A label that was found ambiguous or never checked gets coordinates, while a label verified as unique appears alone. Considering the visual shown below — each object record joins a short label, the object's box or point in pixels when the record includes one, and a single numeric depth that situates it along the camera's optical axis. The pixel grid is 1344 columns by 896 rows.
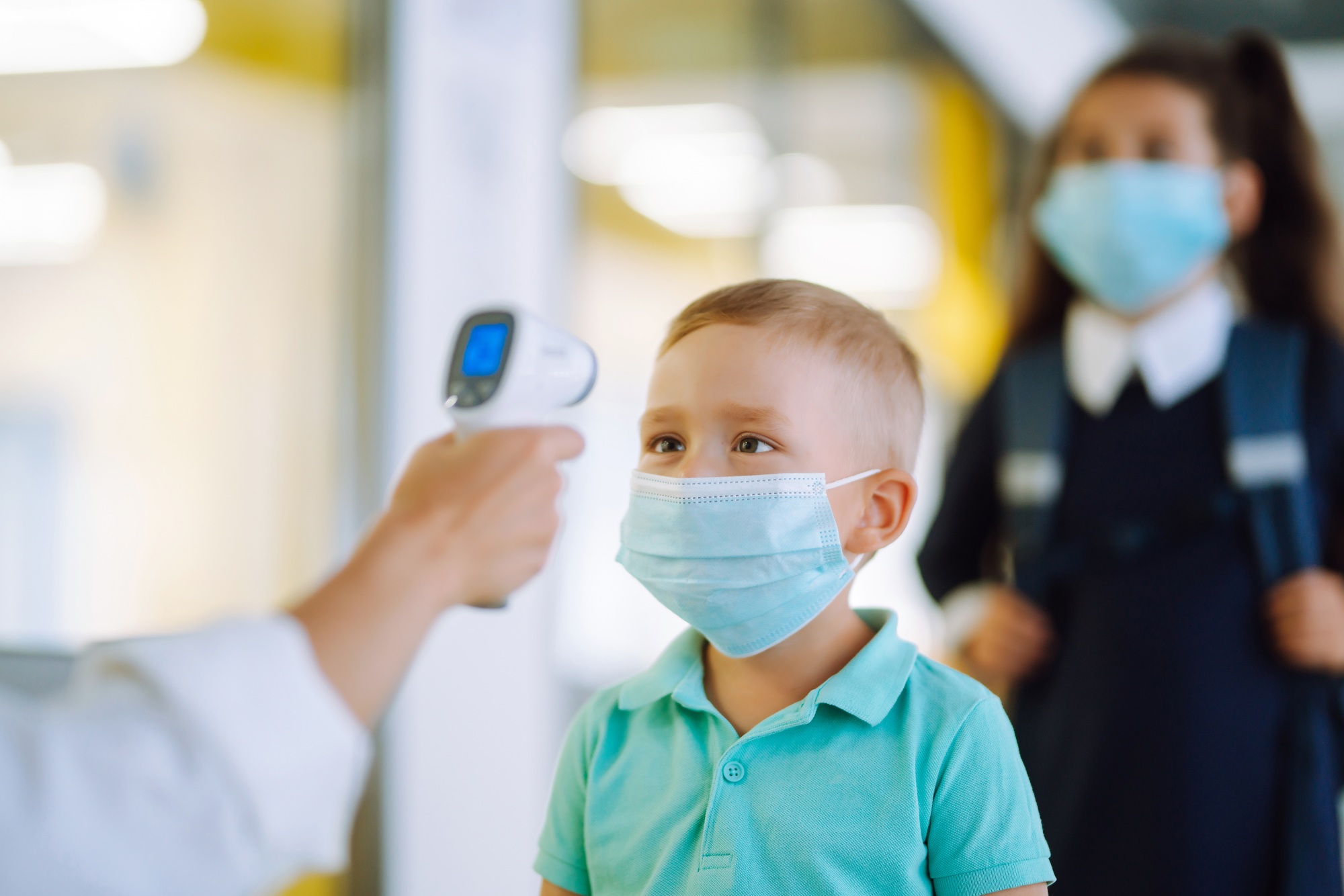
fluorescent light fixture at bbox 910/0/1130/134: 5.43
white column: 2.27
